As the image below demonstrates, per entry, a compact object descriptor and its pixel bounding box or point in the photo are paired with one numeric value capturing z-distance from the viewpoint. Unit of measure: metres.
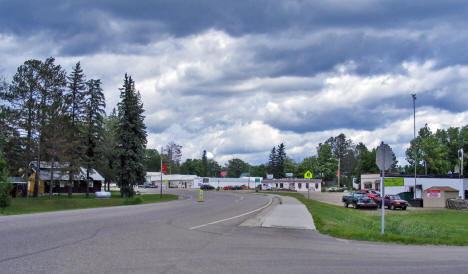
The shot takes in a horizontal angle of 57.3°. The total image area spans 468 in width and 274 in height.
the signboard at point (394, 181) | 57.91
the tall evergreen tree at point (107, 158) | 55.40
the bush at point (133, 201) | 40.25
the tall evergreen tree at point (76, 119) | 47.26
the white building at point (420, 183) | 56.50
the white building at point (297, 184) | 112.50
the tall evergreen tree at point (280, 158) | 146.09
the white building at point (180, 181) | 127.50
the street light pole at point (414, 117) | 54.55
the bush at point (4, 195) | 29.73
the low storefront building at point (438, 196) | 47.59
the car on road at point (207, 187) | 109.26
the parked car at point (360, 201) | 41.19
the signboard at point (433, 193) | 48.03
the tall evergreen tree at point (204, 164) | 184.30
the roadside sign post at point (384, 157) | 14.23
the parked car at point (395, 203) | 42.47
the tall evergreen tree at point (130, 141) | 51.81
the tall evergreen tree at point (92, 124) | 53.97
